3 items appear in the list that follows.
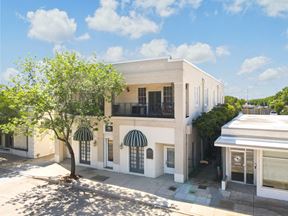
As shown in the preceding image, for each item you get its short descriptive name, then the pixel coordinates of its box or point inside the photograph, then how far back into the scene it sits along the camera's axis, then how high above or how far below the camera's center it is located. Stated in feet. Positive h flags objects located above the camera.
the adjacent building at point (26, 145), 67.56 -13.69
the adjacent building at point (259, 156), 38.29 -10.56
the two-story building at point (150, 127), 46.29 -5.05
